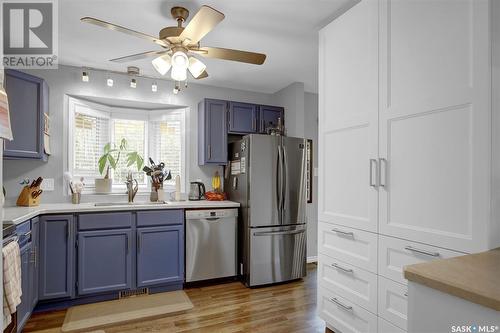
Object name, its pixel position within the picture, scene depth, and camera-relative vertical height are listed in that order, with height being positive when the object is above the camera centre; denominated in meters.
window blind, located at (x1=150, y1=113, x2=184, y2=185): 3.86 +0.32
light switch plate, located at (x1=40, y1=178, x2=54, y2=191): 3.07 -0.22
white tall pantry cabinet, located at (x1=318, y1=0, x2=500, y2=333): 1.28 +0.10
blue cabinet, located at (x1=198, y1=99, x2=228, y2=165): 3.64 +0.45
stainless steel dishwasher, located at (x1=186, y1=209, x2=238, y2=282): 3.13 -0.92
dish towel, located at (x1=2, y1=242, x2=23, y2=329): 1.65 -0.74
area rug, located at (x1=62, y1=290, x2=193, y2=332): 2.34 -1.36
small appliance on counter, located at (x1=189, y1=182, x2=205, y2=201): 3.74 -0.35
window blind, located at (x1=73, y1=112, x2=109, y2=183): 3.37 +0.28
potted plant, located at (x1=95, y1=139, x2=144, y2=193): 3.37 +0.05
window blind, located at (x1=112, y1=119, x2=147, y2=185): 3.65 +0.34
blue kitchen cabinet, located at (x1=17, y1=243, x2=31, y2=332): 2.07 -1.00
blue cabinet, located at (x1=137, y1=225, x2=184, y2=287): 2.89 -0.97
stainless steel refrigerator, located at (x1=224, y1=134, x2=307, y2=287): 3.18 -0.50
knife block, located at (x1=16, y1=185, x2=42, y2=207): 2.81 -0.35
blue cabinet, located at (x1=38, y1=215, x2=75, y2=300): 2.53 -0.87
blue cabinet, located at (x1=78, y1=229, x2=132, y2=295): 2.67 -0.96
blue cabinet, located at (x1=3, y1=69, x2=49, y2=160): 2.53 +0.48
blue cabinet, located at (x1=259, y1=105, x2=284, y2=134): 3.97 +0.72
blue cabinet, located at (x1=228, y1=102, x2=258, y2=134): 3.78 +0.67
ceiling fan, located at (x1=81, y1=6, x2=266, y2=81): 1.67 +0.86
